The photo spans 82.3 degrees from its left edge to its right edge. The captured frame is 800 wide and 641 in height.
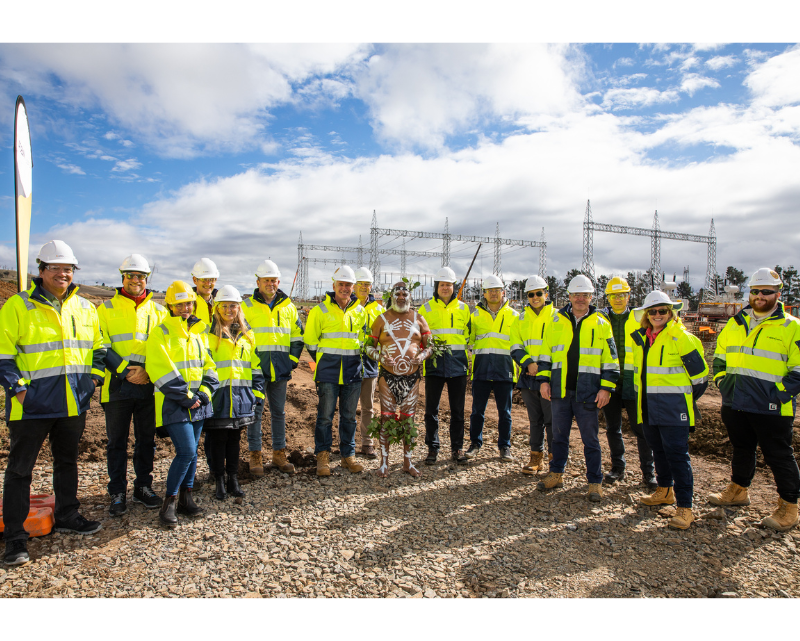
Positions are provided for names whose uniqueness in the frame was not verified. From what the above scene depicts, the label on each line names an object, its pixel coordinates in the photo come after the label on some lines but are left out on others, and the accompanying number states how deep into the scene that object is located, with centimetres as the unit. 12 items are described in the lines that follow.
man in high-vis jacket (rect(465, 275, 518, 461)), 666
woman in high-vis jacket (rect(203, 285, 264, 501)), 503
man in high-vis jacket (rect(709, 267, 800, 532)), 470
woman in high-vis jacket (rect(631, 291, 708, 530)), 482
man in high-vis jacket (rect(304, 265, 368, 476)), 618
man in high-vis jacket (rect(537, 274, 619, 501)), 545
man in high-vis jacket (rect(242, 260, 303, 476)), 606
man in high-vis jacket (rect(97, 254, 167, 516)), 480
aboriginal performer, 596
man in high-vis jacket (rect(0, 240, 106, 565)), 402
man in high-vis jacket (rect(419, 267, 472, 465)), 661
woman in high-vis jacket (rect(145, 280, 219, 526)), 449
